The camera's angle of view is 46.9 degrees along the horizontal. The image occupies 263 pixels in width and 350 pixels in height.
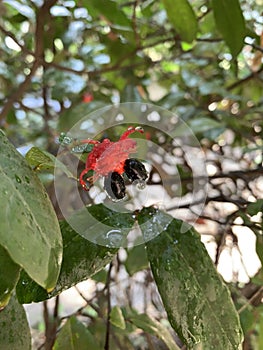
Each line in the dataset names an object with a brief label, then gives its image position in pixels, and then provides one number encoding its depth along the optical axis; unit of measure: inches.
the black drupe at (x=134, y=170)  3.3
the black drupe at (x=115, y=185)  3.3
